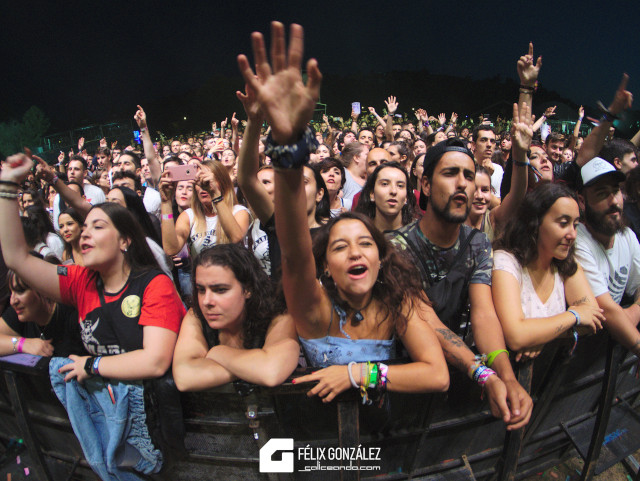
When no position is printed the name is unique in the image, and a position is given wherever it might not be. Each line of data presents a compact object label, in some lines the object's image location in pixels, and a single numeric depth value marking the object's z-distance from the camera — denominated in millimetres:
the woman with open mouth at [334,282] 1220
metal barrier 1810
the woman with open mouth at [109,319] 1912
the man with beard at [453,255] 2006
